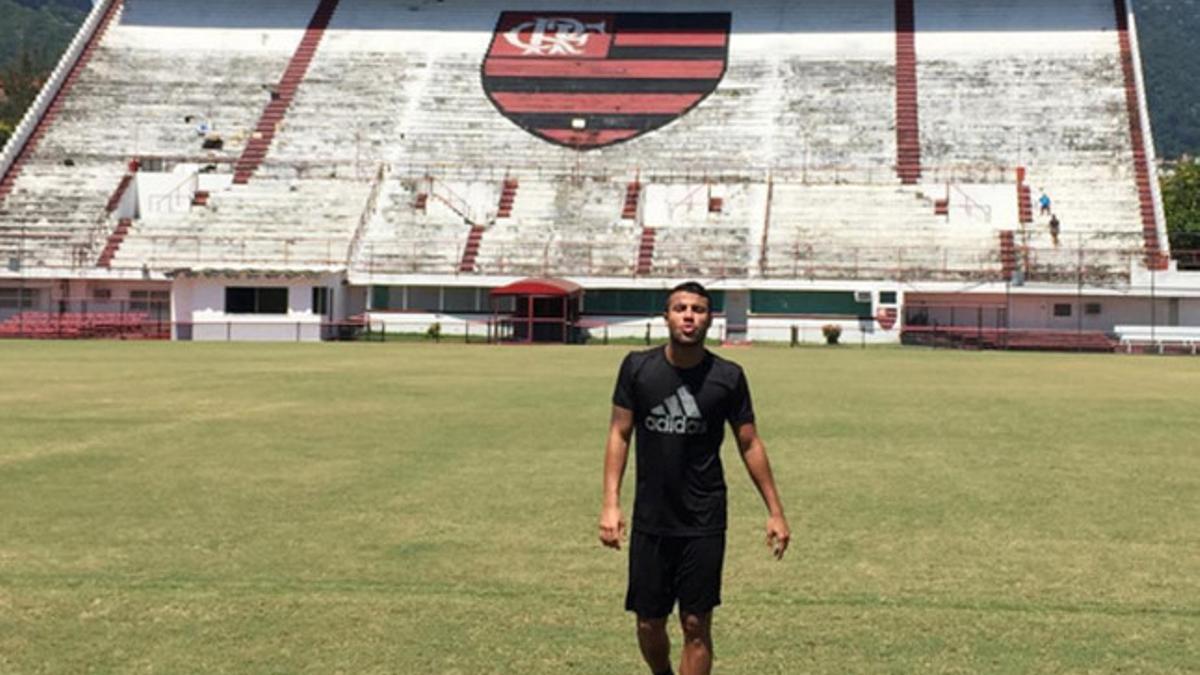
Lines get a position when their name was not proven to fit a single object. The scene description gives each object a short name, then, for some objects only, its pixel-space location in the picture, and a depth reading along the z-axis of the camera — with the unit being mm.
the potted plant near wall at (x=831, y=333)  62562
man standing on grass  7719
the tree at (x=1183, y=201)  89694
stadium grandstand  63781
